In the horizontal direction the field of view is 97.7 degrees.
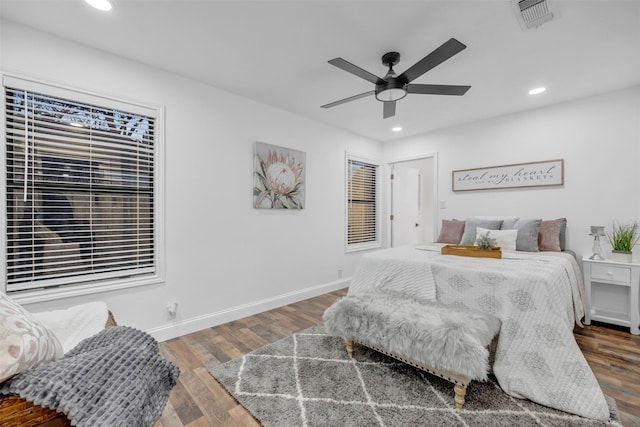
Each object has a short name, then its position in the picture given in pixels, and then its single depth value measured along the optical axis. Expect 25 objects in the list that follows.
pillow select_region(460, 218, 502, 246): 3.36
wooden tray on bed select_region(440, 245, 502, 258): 2.57
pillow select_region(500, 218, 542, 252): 3.03
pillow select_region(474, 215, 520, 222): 3.38
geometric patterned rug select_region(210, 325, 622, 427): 1.59
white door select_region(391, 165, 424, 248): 5.11
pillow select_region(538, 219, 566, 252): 3.04
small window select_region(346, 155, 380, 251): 4.57
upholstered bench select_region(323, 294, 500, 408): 1.58
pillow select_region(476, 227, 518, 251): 3.08
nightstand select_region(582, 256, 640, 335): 2.69
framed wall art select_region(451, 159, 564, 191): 3.38
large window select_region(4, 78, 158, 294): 1.99
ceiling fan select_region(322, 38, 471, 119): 1.96
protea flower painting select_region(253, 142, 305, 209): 3.28
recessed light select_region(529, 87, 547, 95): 2.93
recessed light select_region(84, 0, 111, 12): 1.74
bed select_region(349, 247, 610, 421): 1.66
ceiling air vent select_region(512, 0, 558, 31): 1.70
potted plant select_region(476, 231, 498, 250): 2.62
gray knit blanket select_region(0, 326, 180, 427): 0.76
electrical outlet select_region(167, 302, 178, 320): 2.63
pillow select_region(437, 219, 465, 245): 3.64
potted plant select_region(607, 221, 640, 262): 2.81
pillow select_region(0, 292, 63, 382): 0.77
